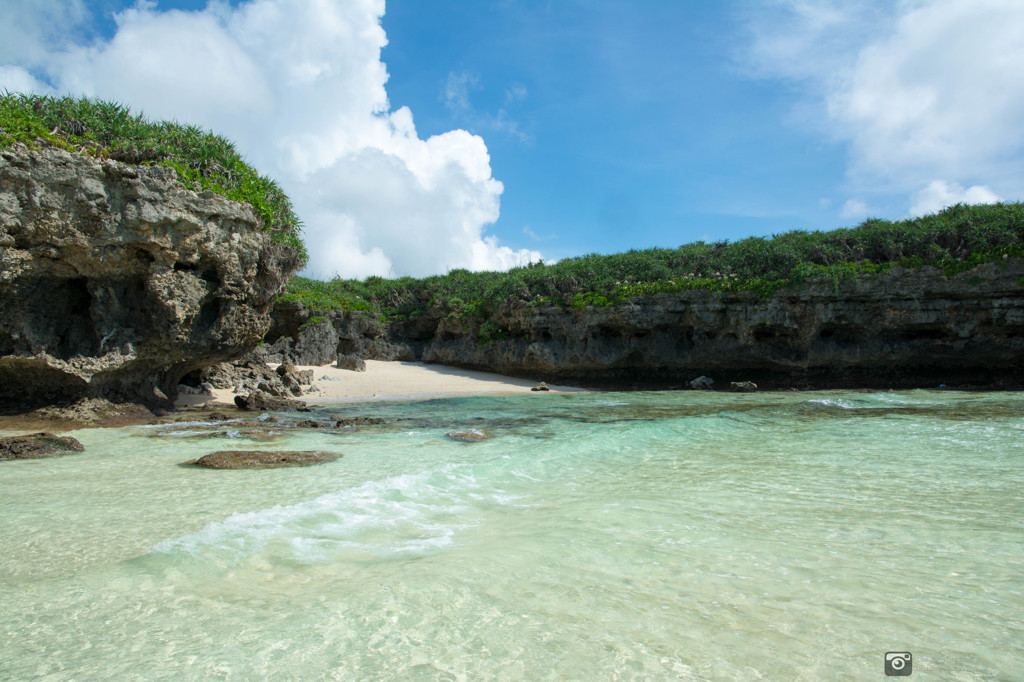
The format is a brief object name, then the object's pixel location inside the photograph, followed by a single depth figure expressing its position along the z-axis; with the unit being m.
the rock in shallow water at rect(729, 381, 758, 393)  21.09
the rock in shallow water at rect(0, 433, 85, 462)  7.11
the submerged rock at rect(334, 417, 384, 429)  11.07
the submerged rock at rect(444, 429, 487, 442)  9.25
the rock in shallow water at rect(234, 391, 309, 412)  14.57
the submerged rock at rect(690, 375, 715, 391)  22.84
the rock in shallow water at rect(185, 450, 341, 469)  6.57
